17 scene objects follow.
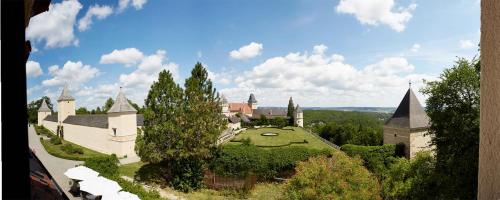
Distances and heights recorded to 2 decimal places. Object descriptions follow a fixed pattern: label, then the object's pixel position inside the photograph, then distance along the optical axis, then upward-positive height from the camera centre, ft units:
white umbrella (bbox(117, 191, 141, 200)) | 45.37 -12.61
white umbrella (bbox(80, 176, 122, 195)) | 47.47 -11.81
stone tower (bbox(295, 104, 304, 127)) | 315.37 -10.34
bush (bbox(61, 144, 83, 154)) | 116.88 -15.28
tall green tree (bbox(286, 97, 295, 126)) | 295.48 -5.89
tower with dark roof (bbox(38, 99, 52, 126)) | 213.56 -3.30
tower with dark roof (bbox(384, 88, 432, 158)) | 83.56 -5.96
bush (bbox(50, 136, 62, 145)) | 137.08 -14.00
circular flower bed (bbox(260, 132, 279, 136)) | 173.42 -15.46
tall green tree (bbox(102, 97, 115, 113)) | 226.03 +3.01
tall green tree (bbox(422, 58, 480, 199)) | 42.96 -3.56
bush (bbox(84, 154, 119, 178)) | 64.48 -11.77
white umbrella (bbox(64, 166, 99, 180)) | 53.06 -10.94
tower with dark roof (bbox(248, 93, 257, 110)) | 383.45 +3.87
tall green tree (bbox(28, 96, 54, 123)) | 242.11 -0.62
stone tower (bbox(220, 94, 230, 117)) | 268.41 -0.73
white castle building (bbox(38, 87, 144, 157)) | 106.22 -7.50
